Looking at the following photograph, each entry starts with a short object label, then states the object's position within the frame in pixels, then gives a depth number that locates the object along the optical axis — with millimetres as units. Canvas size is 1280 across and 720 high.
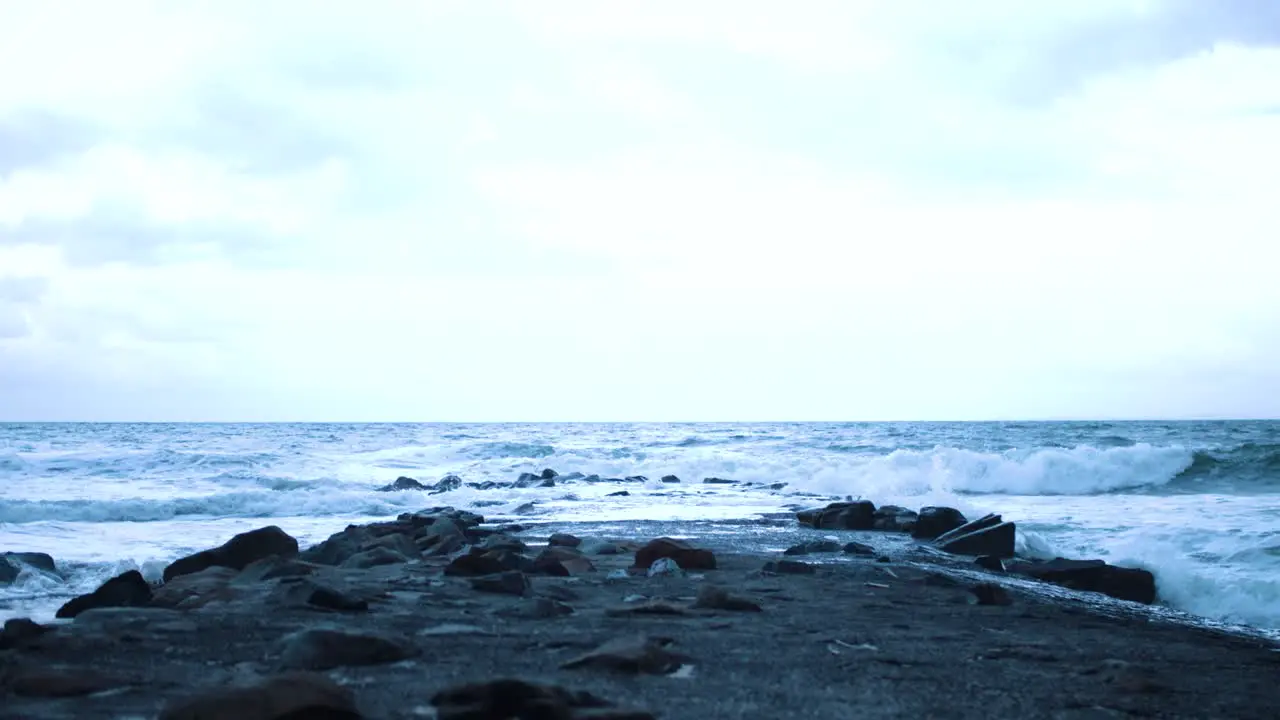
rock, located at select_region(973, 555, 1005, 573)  9547
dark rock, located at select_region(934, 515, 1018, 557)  10664
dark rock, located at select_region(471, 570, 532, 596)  6430
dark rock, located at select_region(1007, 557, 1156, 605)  8414
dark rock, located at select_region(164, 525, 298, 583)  8711
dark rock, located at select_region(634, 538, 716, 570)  8250
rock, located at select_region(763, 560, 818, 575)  8141
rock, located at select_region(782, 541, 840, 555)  10055
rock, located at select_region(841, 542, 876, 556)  10062
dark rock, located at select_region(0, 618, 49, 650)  4609
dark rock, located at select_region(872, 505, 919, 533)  13250
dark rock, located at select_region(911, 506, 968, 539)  12296
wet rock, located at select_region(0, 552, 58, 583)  8797
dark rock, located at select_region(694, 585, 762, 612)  5852
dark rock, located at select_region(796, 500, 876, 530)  13625
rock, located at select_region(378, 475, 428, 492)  23328
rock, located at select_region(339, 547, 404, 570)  8438
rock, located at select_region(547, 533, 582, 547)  10086
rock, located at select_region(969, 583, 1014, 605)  6727
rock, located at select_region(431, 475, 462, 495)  23109
